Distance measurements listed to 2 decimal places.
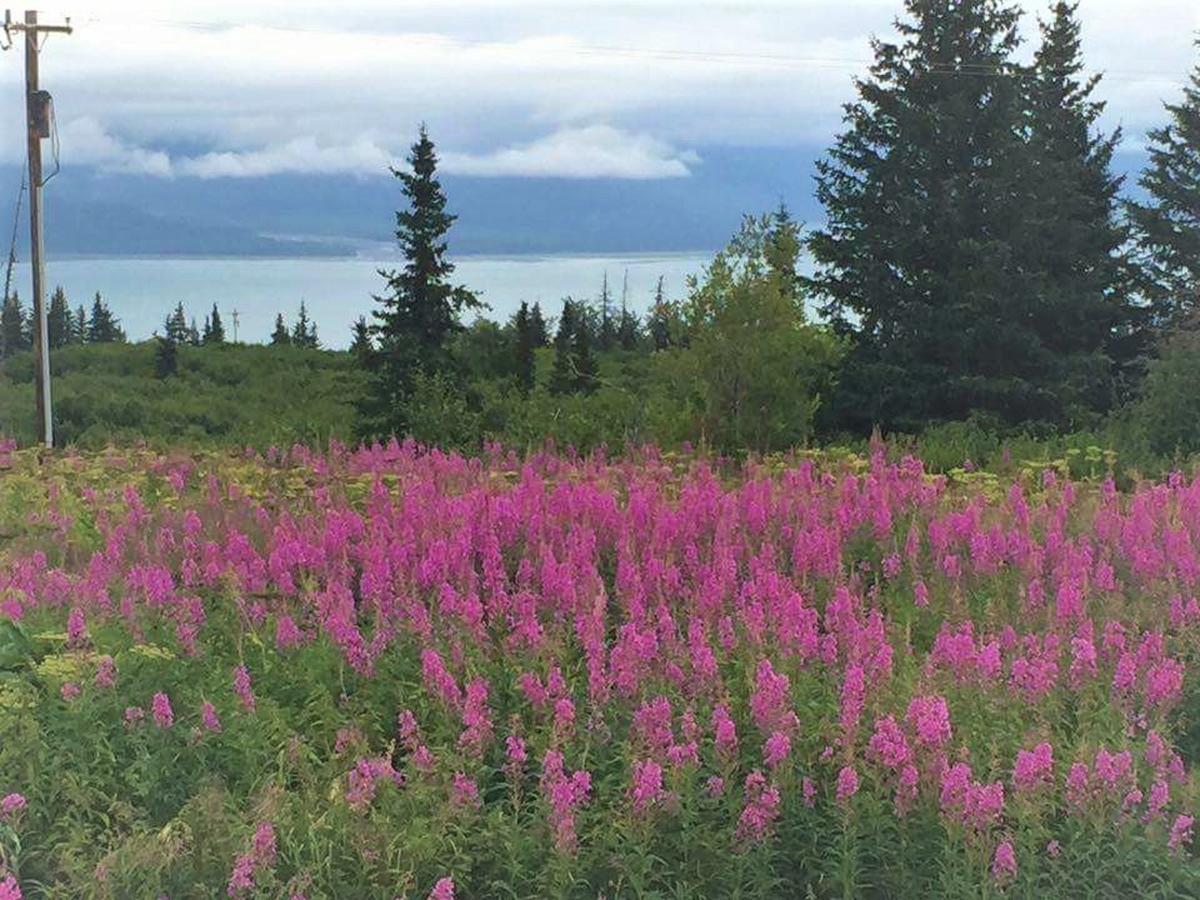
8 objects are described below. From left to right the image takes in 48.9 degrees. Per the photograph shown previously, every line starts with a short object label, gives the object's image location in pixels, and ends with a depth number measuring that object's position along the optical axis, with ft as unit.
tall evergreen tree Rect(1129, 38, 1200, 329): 103.81
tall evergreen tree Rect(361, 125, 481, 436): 106.01
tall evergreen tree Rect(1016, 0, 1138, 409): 92.32
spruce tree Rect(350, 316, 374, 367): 110.83
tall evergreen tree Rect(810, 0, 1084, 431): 90.89
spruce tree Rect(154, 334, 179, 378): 157.07
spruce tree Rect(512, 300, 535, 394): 141.38
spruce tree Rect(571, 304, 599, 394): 127.85
